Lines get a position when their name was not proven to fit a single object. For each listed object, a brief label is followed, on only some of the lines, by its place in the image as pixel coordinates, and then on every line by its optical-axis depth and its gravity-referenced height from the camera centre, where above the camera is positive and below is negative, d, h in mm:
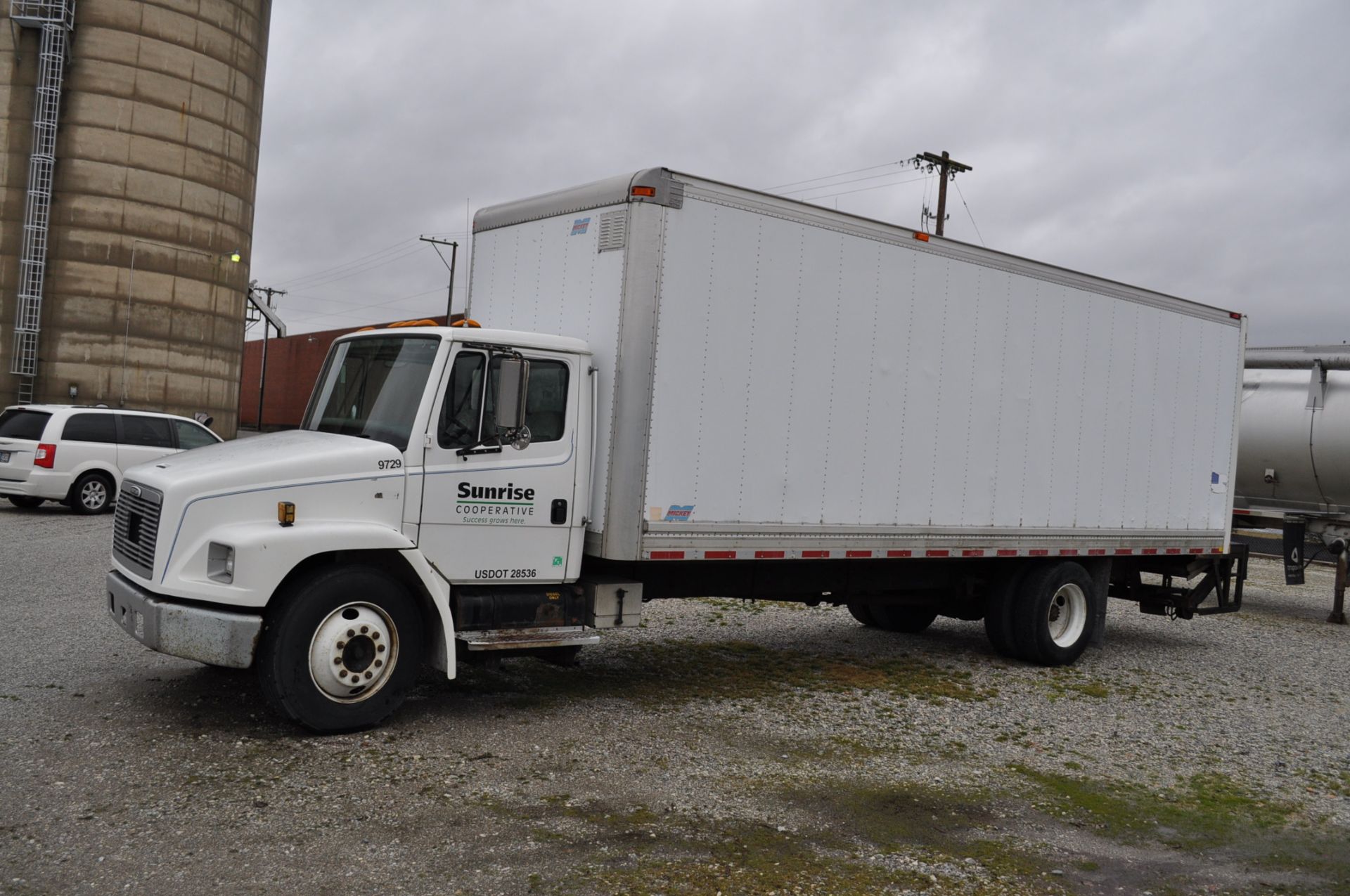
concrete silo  30688 +6931
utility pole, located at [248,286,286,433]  56469 +3375
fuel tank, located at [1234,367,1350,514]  15867 +1181
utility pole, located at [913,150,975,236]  32688 +9757
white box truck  6449 +137
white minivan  17438 -290
